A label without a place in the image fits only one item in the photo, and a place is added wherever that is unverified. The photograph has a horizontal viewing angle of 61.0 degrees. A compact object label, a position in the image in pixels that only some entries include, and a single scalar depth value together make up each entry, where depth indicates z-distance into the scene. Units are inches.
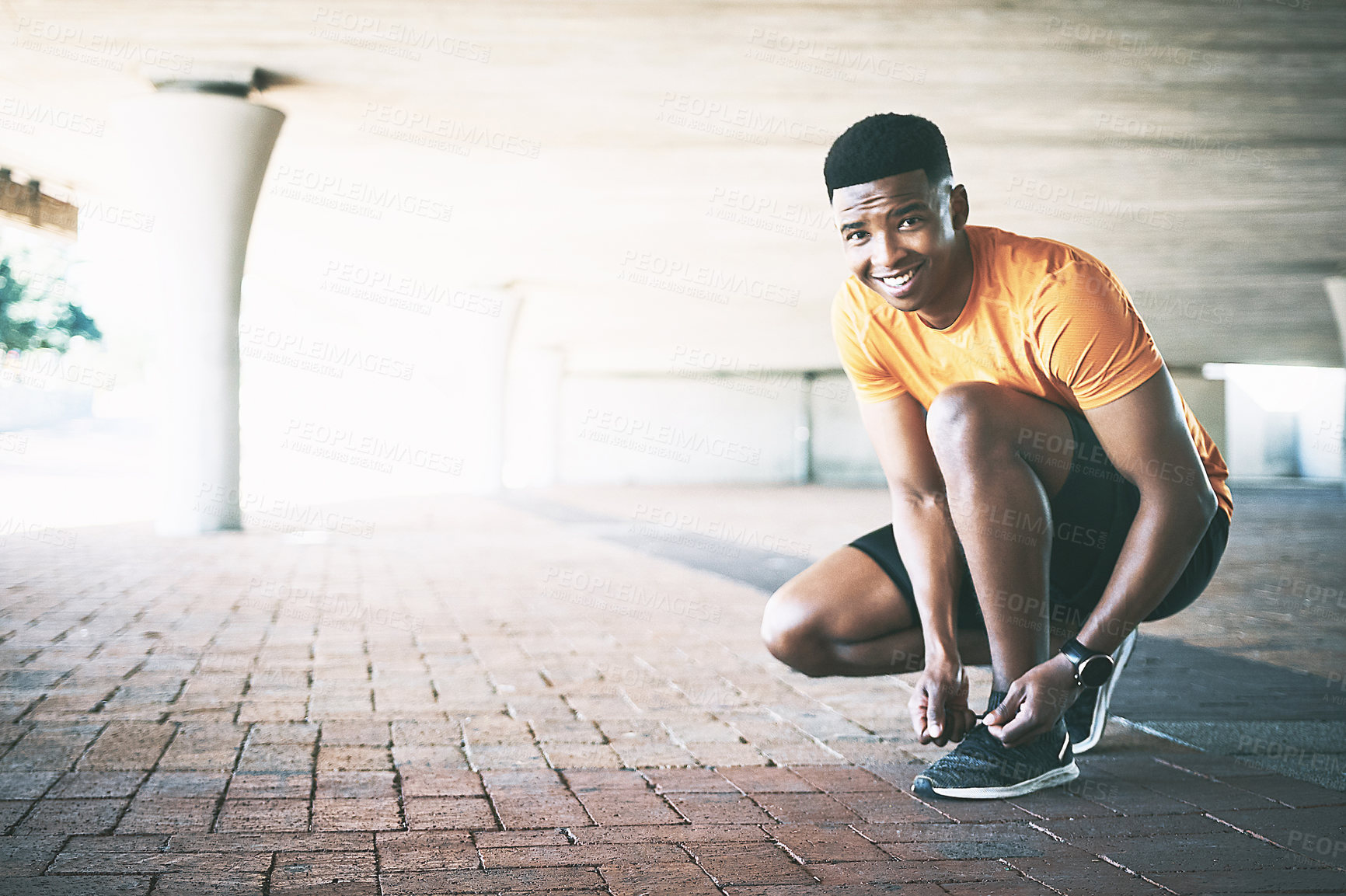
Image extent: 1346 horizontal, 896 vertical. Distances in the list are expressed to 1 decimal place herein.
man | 99.6
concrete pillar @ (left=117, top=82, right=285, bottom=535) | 451.5
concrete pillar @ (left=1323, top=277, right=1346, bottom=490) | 917.8
